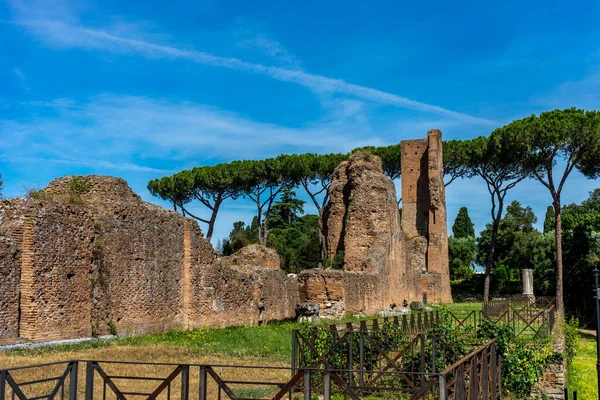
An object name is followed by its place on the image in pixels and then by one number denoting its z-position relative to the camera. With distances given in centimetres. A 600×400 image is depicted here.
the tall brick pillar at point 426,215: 3816
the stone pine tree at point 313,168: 4016
